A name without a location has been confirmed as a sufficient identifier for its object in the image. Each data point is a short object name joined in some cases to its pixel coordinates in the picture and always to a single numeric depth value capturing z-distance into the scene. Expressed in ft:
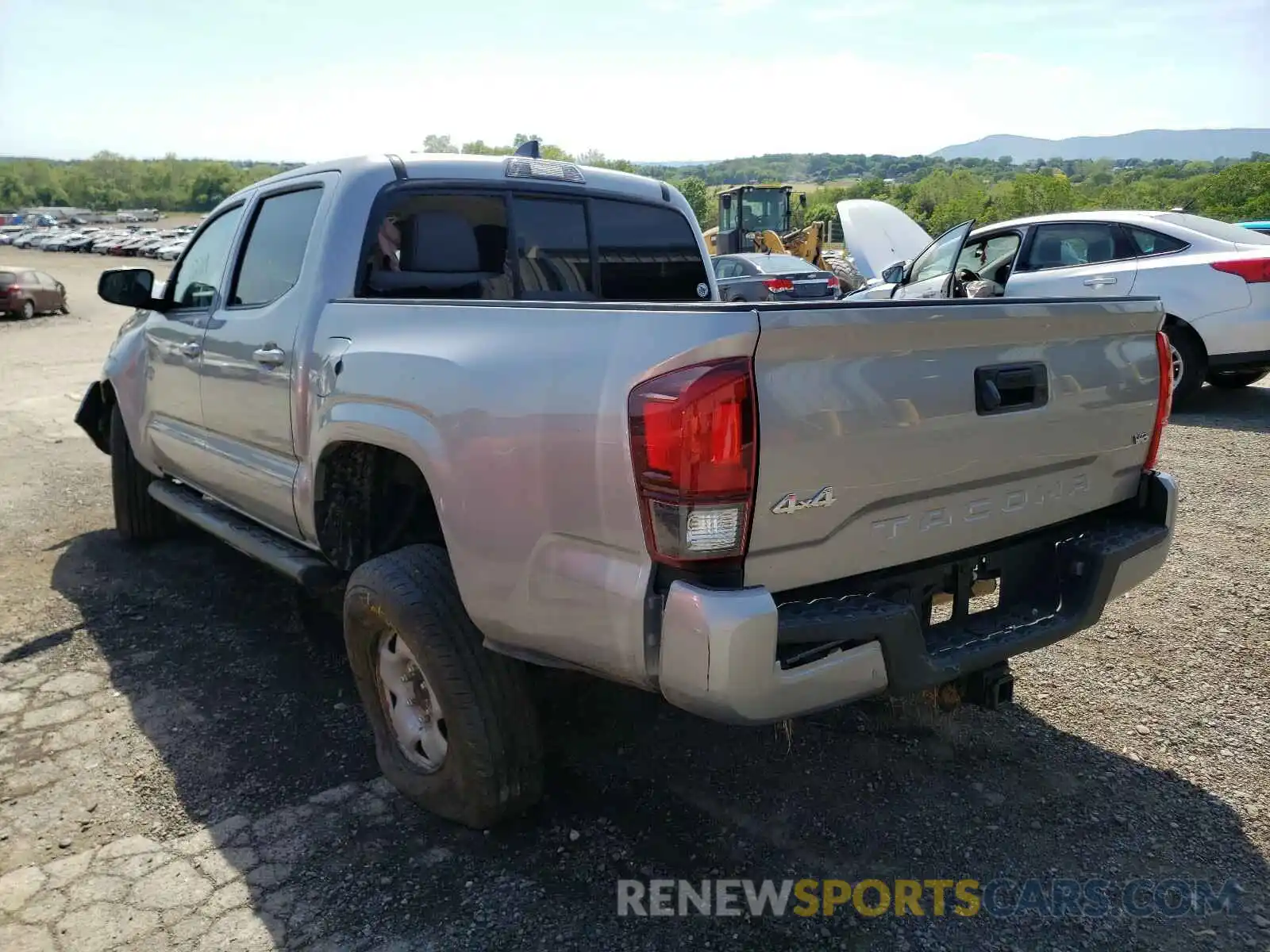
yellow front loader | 80.07
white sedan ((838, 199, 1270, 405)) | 26.11
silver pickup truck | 6.91
